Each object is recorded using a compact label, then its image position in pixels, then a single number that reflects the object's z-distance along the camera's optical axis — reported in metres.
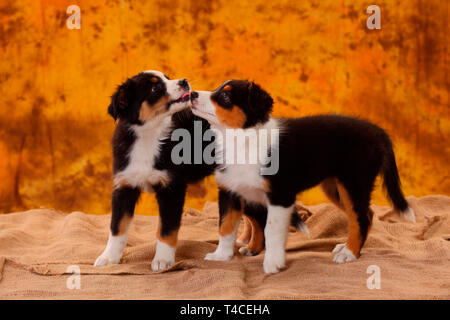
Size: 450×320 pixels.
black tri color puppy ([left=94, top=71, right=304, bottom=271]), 2.91
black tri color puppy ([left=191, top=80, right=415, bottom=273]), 2.78
